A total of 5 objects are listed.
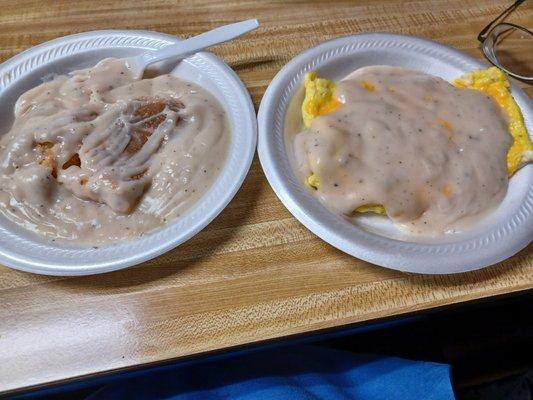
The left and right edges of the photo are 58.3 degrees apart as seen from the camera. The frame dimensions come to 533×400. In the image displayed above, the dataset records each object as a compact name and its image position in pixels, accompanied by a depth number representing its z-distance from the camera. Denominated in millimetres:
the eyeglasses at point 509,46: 495
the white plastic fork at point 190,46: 446
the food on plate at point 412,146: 370
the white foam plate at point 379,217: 341
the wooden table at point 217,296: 308
